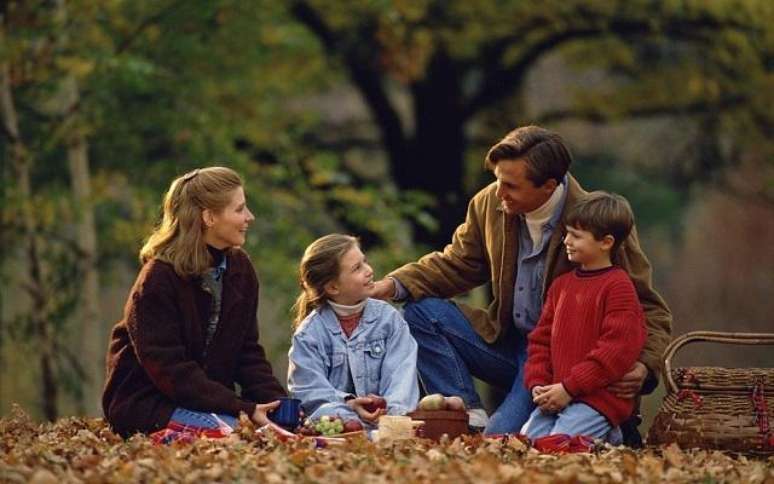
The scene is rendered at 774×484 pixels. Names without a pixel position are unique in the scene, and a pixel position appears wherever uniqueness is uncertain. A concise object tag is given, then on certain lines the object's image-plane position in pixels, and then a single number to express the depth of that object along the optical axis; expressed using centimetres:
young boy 1390
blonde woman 1424
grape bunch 1395
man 1455
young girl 1470
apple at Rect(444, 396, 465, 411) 1387
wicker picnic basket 1376
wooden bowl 1379
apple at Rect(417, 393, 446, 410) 1381
